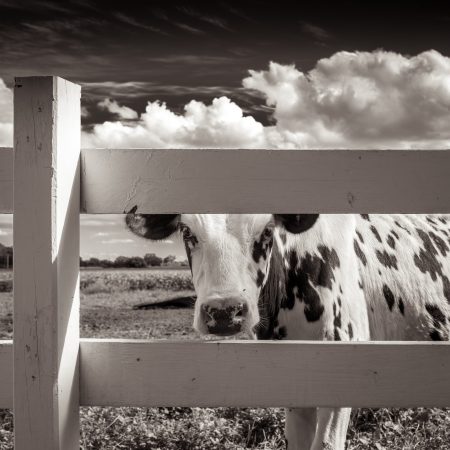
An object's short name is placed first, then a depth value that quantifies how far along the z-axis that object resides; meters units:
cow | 3.17
